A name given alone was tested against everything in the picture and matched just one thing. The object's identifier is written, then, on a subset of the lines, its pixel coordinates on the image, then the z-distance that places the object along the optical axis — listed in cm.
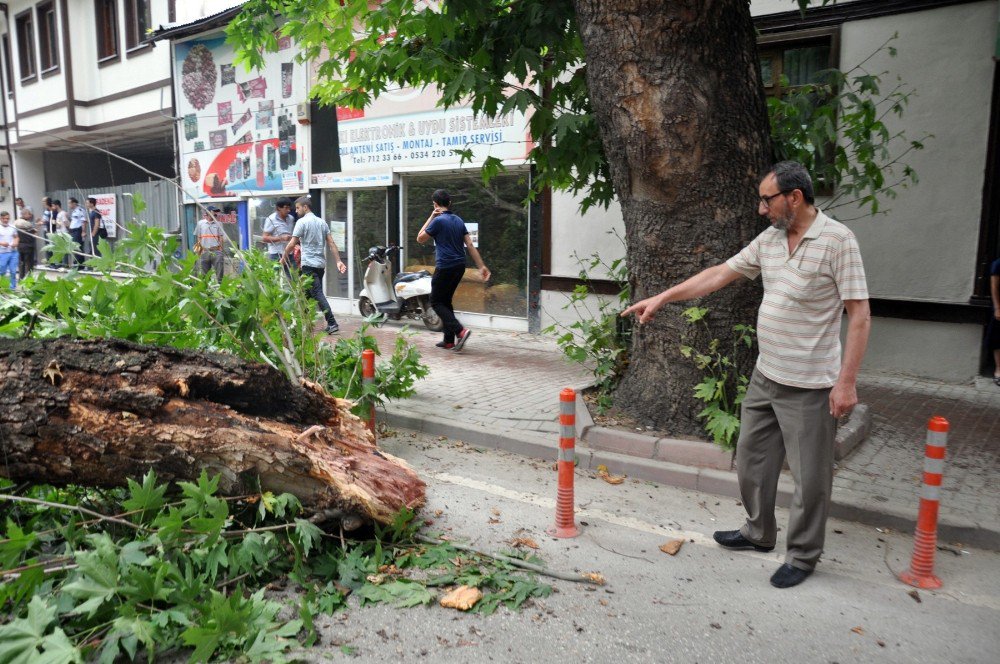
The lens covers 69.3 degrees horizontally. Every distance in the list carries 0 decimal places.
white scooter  1130
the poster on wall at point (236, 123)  1496
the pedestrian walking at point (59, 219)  2008
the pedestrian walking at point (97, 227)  1956
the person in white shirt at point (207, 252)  1212
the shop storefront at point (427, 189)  1165
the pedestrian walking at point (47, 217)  2053
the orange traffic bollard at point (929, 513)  356
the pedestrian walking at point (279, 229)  1202
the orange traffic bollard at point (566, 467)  416
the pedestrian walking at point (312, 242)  1073
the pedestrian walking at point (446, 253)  954
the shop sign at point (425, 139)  1132
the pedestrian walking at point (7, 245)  1905
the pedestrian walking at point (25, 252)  2120
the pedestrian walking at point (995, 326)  728
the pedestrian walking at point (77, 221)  2058
